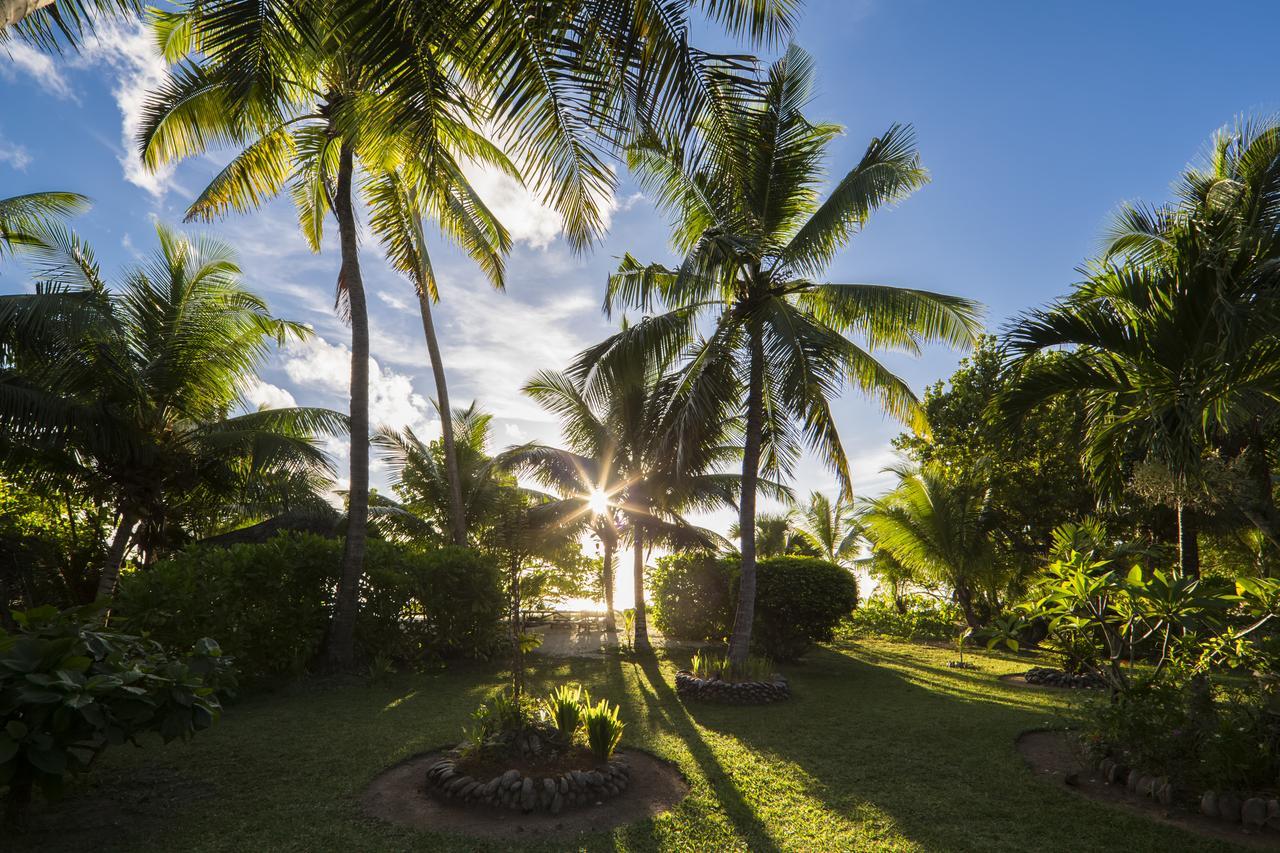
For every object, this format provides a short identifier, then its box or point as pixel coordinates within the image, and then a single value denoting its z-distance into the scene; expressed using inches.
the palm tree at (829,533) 1159.6
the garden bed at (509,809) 183.2
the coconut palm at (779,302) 373.4
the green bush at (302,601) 323.9
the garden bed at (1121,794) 178.7
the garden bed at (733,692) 352.8
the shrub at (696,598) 565.9
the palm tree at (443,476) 771.4
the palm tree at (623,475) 556.7
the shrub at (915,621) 766.5
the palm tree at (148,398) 390.9
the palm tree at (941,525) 590.6
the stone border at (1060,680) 407.5
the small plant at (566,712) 229.6
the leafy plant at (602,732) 223.0
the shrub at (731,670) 370.9
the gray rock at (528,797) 193.3
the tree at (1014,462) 591.2
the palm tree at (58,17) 156.5
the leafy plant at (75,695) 133.8
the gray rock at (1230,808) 185.8
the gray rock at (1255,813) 179.9
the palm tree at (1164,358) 240.4
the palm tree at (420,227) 467.2
